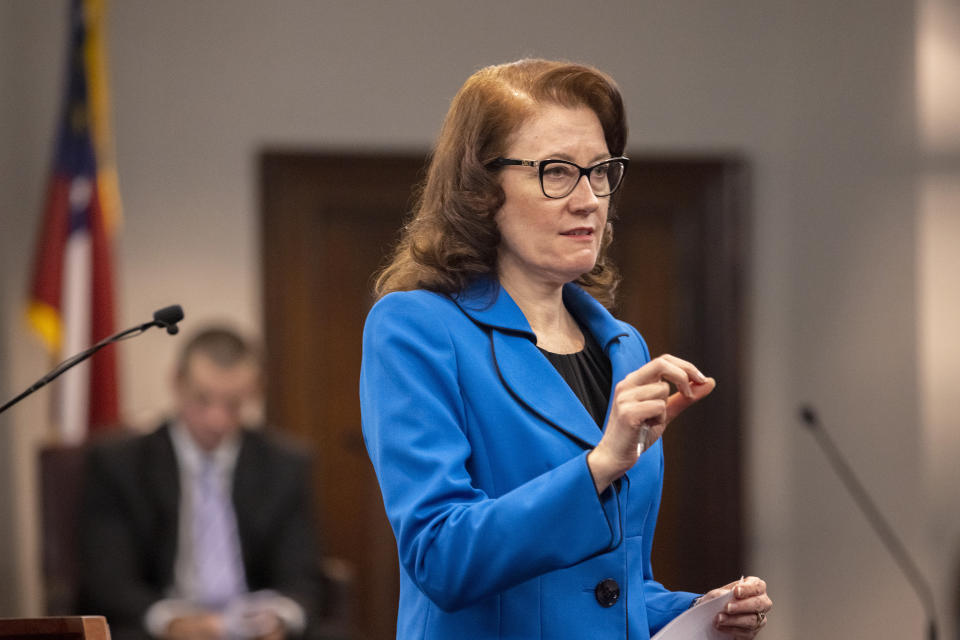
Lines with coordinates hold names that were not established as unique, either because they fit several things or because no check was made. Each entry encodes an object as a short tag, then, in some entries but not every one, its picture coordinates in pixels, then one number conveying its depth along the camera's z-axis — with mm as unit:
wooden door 11016
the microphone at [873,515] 9344
